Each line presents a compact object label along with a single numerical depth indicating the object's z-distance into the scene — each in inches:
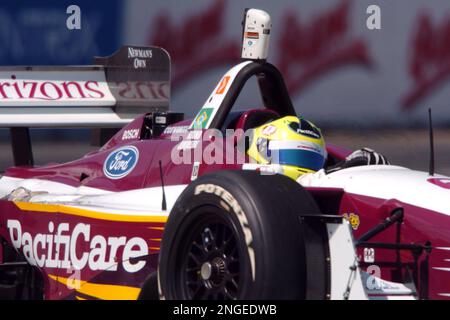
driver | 401.7
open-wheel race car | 302.5
